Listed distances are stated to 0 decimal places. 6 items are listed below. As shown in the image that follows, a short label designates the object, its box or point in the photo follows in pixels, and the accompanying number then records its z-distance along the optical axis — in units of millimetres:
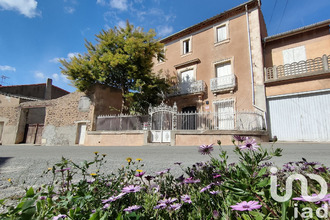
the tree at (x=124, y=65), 11492
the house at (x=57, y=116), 13375
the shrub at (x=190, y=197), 754
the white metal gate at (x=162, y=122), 10180
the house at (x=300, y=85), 9359
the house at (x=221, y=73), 9914
